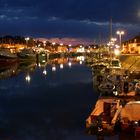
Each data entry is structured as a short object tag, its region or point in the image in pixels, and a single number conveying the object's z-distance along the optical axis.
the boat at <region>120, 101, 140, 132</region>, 9.77
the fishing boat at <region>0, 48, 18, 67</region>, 44.17
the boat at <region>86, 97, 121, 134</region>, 10.23
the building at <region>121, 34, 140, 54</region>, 50.08
